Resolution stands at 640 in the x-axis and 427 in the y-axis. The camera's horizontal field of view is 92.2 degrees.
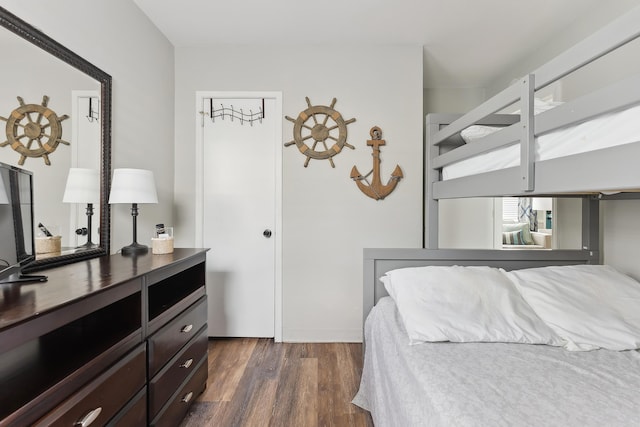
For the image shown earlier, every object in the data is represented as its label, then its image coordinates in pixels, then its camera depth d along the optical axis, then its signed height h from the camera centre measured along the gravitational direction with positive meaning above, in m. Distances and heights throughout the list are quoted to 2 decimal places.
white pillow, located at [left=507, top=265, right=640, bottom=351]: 1.30 -0.42
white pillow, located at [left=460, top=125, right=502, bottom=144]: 1.73 +0.47
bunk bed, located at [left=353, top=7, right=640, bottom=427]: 0.87 -0.43
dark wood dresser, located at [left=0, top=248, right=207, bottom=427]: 0.82 -0.49
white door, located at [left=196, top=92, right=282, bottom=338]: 2.72 +0.00
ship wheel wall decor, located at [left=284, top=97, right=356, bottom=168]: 2.64 +0.70
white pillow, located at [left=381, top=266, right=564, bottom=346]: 1.32 -0.44
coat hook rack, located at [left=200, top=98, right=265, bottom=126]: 2.71 +0.87
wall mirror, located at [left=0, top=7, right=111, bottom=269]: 1.24 +0.40
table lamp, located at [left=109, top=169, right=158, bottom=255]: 1.71 +0.13
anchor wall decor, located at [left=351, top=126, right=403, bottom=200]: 2.63 +0.30
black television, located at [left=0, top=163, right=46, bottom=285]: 1.01 -0.05
